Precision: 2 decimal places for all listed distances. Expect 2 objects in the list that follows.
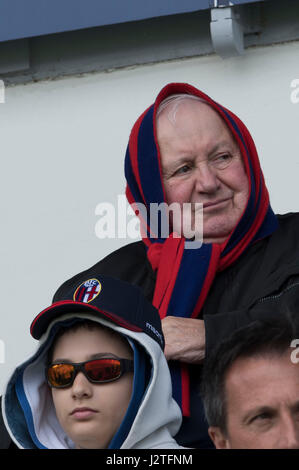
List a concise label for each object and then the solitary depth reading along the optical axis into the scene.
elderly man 6.17
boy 4.84
